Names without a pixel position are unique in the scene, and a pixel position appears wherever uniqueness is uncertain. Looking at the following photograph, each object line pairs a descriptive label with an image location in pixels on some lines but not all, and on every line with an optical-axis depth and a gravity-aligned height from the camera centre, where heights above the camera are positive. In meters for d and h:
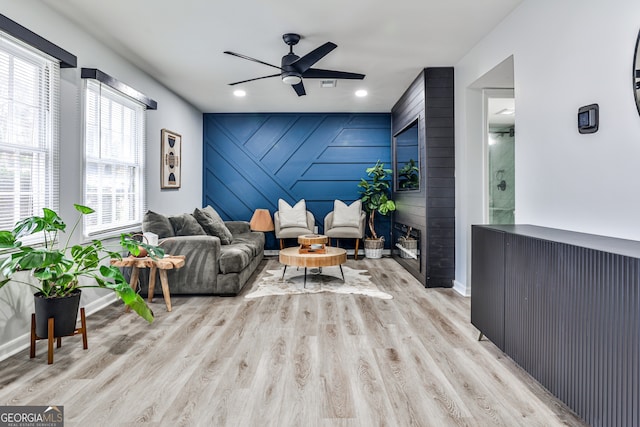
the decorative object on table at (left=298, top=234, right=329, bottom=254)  4.50 -0.38
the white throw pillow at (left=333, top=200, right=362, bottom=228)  6.44 +0.02
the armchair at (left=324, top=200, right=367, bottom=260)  6.35 -0.12
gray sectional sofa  3.97 -0.53
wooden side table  3.51 -0.46
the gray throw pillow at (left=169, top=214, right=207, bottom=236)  4.37 -0.13
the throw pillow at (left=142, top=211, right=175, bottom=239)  3.98 -0.11
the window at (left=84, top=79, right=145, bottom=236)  3.56 +0.59
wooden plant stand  2.38 -0.81
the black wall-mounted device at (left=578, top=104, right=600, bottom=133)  2.11 +0.56
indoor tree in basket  6.45 +0.24
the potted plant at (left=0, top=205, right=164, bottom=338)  2.23 -0.39
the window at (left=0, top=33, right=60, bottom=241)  2.61 +0.63
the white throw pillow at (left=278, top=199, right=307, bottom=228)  6.46 +0.02
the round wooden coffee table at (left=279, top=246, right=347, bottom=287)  4.20 -0.50
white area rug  4.20 -0.84
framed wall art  5.11 +0.81
